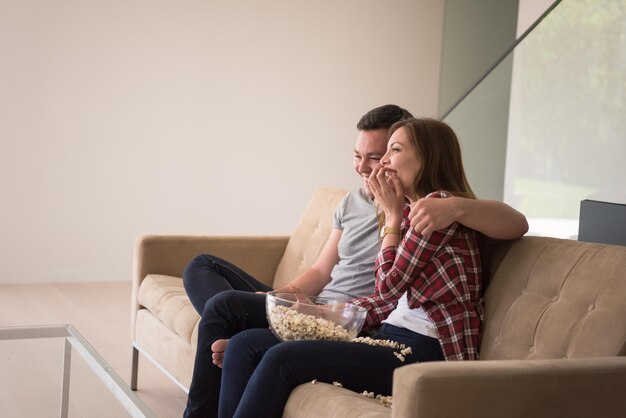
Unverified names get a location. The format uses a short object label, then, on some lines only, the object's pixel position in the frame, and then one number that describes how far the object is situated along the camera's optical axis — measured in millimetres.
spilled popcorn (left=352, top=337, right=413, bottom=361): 2008
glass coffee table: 2055
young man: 2045
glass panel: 3557
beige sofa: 1521
